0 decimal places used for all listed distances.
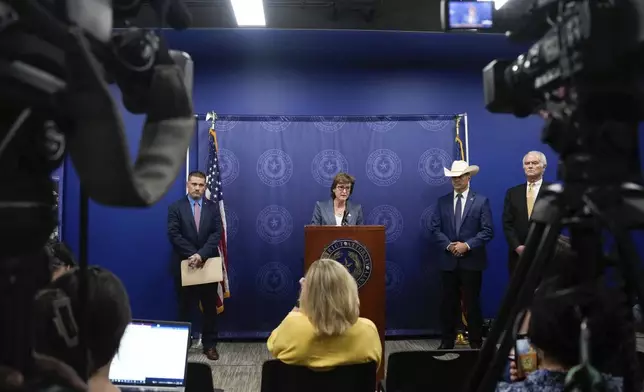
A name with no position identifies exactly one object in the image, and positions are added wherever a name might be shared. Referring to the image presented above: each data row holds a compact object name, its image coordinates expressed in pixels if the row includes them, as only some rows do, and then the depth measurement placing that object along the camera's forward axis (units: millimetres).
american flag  4625
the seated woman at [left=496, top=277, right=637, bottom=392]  726
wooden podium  3545
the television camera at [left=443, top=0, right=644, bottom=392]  674
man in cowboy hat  4430
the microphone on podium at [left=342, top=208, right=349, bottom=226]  4383
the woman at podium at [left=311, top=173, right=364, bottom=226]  4418
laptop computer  1739
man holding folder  4410
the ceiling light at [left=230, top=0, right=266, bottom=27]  4105
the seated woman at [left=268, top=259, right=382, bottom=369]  1979
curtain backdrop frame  5055
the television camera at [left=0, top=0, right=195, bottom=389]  472
